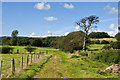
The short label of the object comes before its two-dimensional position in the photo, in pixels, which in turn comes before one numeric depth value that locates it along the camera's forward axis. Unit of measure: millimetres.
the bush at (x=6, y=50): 63469
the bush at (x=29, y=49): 67625
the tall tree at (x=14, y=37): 126312
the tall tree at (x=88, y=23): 55912
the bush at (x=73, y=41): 58281
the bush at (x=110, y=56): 24562
